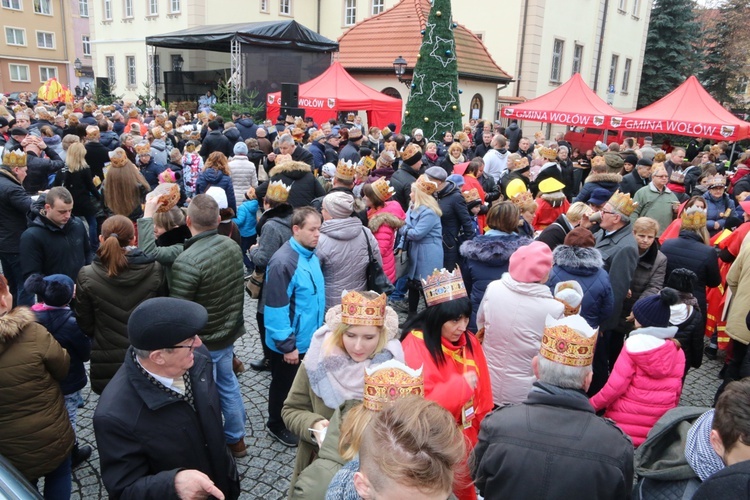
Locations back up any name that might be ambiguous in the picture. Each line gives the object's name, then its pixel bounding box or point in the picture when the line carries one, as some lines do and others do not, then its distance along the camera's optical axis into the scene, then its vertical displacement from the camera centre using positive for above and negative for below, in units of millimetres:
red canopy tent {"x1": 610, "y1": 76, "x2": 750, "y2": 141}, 12695 +423
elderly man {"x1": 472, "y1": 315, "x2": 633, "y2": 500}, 2119 -1257
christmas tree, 14977 +1142
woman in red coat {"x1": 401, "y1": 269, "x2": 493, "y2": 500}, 2873 -1246
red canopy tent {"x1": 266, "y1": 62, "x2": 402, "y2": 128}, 16172 +681
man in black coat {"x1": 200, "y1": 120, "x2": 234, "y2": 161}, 10461 -510
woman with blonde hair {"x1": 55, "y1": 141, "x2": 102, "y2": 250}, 7227 -943
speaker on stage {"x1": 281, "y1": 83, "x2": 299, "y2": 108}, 16172 +744
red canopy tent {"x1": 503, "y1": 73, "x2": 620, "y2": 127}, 14562 +620
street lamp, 16453 +1789
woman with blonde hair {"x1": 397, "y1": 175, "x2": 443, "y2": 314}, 5863 -1160
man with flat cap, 2178 -1242
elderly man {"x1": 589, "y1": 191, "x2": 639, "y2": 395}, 4676 -1051
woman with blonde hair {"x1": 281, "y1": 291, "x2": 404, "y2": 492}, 2686 -1195
